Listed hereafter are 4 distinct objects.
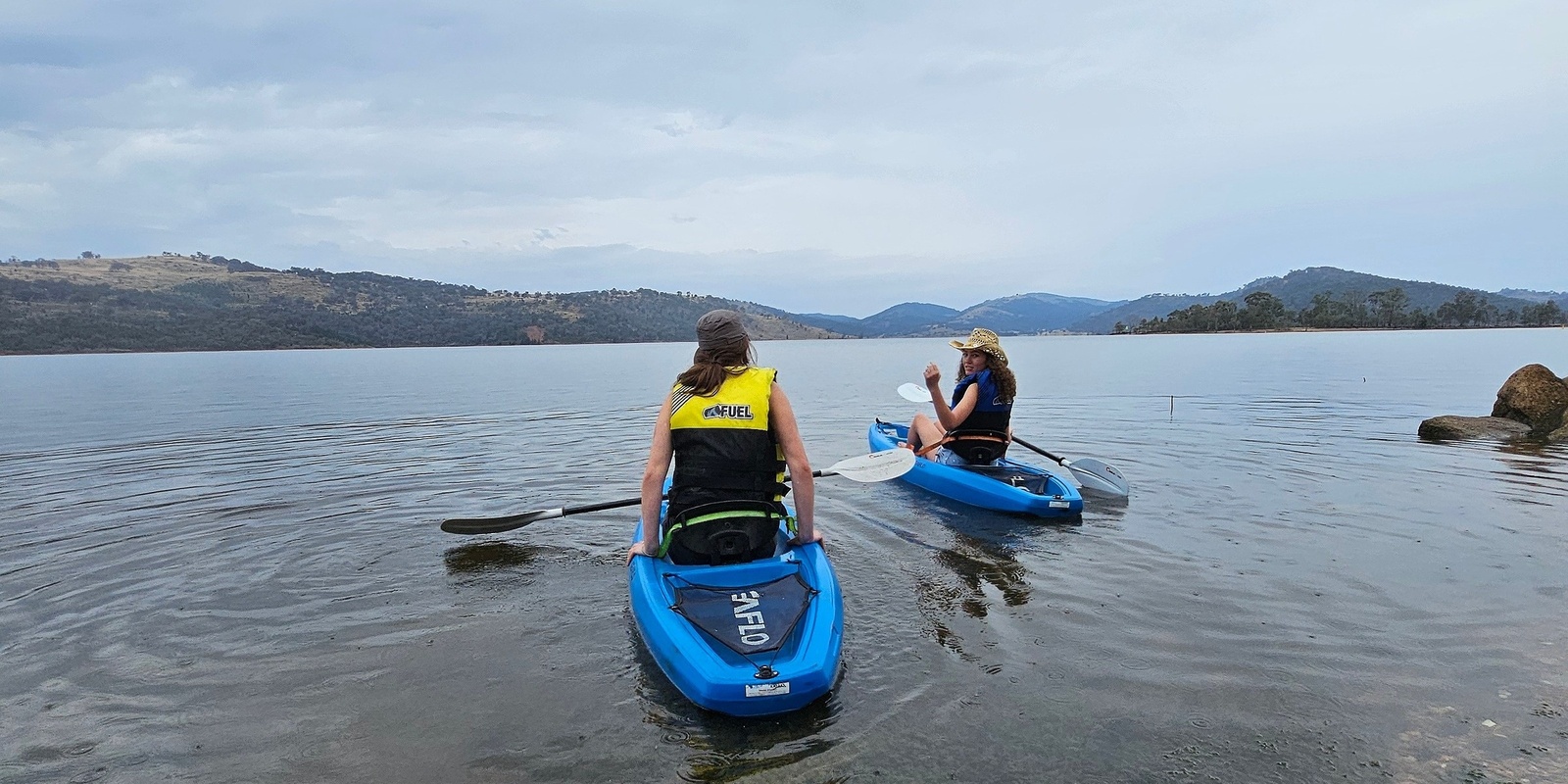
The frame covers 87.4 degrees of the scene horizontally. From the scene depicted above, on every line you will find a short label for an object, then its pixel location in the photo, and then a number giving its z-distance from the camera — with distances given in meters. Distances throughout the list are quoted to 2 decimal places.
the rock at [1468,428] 15.25
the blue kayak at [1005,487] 9.37
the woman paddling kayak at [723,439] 5.40
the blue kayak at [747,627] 4.54
